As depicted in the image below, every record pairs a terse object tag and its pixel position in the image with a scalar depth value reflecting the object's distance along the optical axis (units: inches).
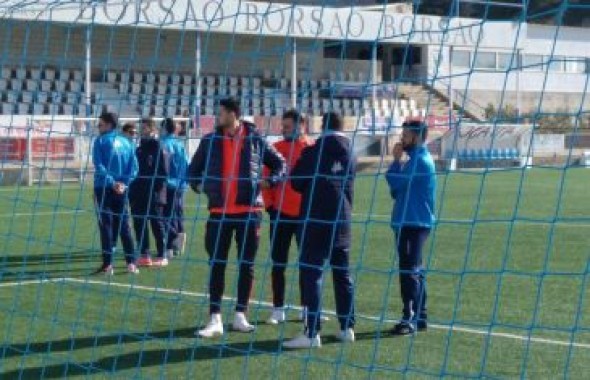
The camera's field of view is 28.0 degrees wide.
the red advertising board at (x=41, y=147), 776.9
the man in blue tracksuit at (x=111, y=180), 457.7
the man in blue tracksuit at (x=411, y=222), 345.7
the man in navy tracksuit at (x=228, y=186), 343.6
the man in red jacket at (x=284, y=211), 359.6
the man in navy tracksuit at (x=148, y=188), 494.6
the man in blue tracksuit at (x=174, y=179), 496.4
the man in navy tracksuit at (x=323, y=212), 320.5
